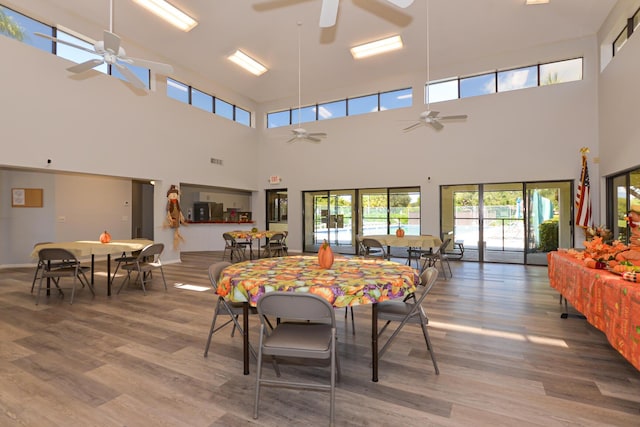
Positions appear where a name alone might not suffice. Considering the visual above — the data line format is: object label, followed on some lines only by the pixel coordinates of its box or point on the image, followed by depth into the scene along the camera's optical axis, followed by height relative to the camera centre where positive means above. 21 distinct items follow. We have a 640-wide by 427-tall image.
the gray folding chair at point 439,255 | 5.80 -0.77
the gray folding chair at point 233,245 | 7.77 -0.76
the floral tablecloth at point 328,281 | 2.00 -0.45
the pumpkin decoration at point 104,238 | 4.97 -0.36
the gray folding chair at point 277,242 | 7.84 -0.74
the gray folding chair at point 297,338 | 1.79 -0.78
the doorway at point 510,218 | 7.62 -0.08
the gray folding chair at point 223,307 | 2.57 -0.77
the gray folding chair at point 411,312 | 2.39 -0.79
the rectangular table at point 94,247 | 4.51 -0.48
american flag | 6.73 +0.30
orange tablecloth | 2.08 -0.71
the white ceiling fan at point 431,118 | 5.95 +1.88
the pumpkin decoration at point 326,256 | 2.64 -0.35
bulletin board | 7.35 +0.43
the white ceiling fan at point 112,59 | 3.75 +2.08
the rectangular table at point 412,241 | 5.82 -0.50
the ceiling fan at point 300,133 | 7.19 +1.94
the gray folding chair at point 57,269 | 4.30 -0.72
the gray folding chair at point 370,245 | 5.83 -0.56
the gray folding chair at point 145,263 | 4.89 -0.79
